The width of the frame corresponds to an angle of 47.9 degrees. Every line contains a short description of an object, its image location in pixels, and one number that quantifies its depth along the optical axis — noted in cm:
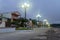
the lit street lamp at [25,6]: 1918
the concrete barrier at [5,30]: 1346
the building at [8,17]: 1911
